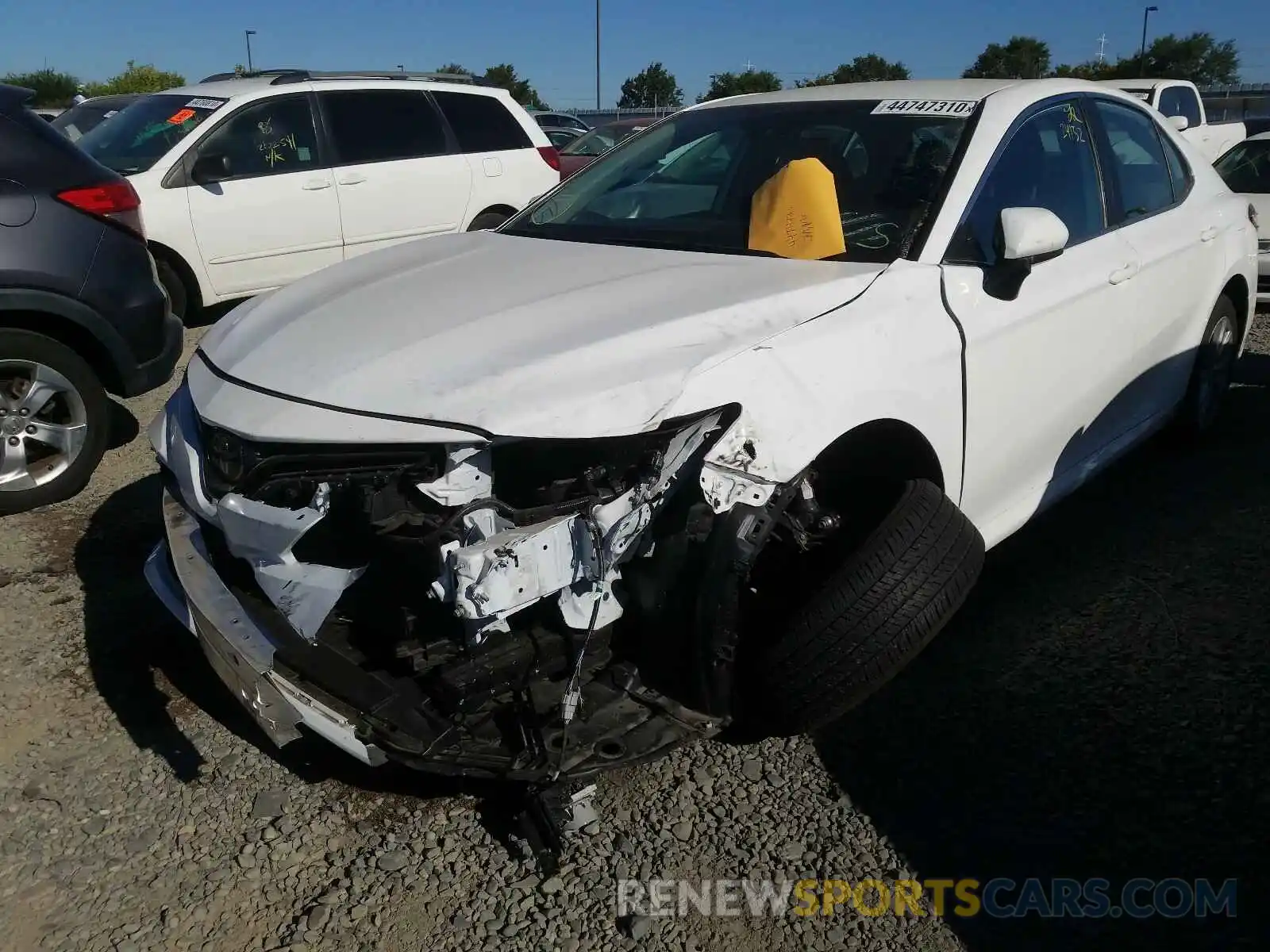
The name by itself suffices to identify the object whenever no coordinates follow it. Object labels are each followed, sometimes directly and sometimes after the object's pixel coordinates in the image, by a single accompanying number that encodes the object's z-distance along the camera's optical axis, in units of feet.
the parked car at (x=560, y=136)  60.39
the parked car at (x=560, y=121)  69.92
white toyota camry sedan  7.32
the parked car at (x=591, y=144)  42.60
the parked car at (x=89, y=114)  27.55
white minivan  23.17
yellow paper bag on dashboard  9.91
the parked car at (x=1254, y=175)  24.98
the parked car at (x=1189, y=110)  40.65
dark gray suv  13.99
